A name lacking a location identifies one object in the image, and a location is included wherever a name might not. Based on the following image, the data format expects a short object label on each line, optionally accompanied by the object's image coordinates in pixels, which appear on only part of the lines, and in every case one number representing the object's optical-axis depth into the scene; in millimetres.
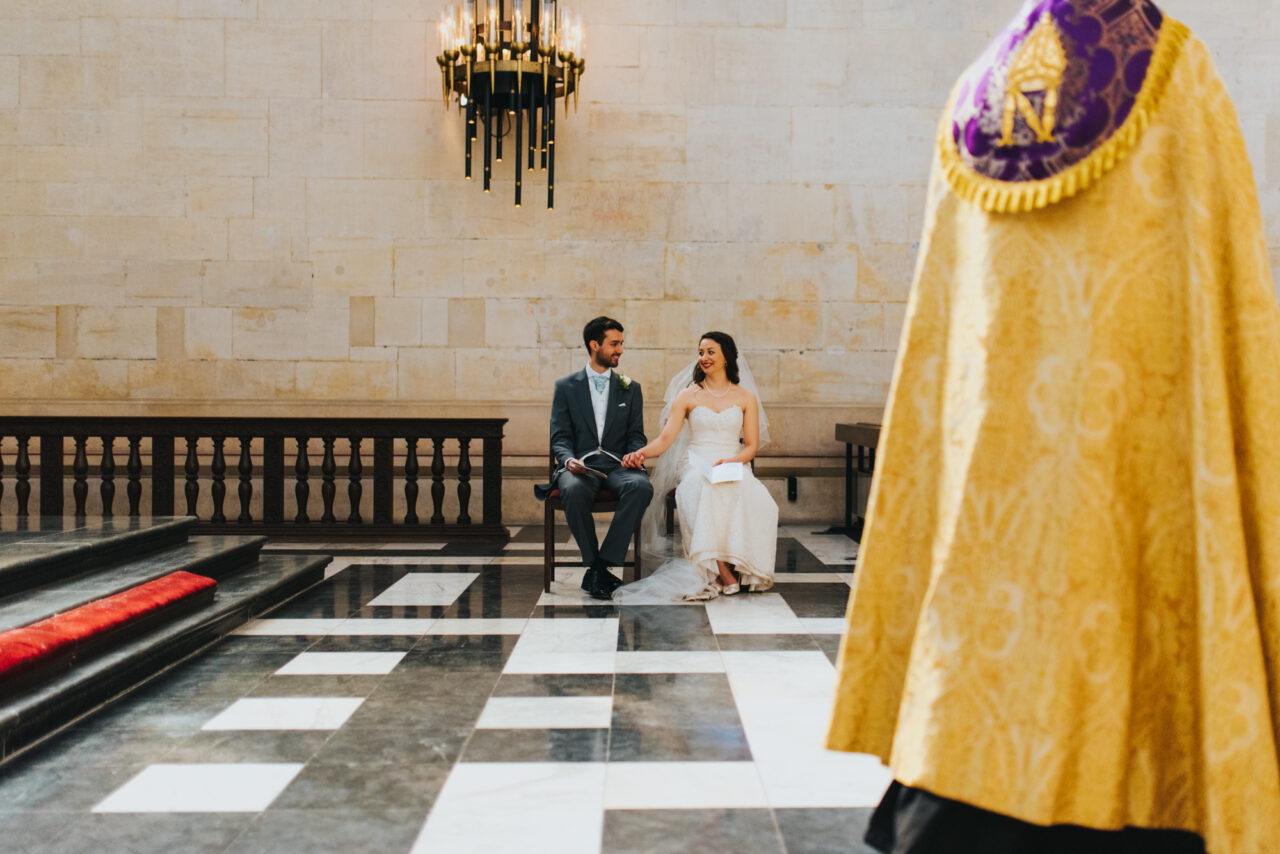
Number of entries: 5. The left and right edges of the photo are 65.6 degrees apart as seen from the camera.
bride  5051
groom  5234
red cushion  2930
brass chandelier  7109
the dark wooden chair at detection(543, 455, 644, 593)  5086
